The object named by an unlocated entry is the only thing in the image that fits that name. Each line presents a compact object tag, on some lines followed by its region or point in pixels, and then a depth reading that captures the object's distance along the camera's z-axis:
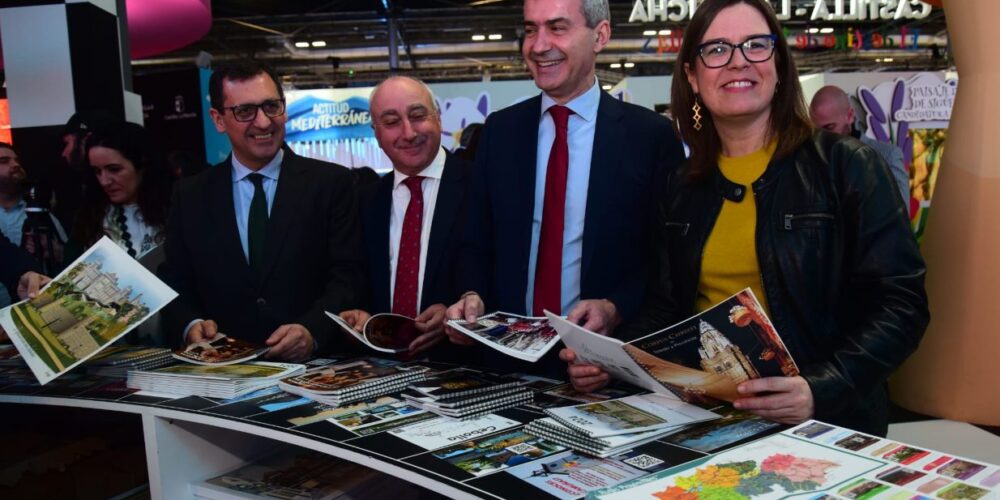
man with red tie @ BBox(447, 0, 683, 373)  2.10
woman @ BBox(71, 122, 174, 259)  3.04
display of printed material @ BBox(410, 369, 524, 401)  1.77
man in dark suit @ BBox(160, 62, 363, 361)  2.54
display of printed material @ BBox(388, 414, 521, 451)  1.52
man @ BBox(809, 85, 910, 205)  5.11
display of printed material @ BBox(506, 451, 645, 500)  1.23
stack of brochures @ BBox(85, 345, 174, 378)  2.30
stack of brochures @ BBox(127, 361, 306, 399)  1.98
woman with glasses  1.53
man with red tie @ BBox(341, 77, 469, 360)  2.57
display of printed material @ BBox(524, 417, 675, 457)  1.36
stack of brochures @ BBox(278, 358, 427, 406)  1.84
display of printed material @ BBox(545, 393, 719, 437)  1.43
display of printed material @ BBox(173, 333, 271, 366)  2.17
